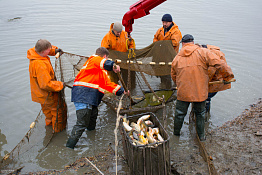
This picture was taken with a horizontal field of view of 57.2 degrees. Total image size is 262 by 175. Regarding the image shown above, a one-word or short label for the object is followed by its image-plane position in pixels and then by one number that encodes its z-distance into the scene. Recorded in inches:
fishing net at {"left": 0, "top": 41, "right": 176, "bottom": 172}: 168.9
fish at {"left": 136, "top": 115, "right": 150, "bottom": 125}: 158.1
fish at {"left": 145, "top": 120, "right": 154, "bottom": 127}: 158.9
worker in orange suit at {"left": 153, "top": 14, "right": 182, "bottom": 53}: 244.7
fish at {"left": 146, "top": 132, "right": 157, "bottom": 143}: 140.5
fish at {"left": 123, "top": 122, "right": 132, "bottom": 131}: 149.7
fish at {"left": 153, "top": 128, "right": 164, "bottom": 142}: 144.4
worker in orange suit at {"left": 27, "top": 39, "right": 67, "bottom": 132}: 168.7
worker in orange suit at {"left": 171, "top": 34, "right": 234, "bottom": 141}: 163.6
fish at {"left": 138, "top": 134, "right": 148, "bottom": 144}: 139.9
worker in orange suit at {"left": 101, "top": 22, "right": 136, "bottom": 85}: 231.0
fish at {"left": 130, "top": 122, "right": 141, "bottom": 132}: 152.0
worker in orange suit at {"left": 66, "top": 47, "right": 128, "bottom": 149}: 168.1
